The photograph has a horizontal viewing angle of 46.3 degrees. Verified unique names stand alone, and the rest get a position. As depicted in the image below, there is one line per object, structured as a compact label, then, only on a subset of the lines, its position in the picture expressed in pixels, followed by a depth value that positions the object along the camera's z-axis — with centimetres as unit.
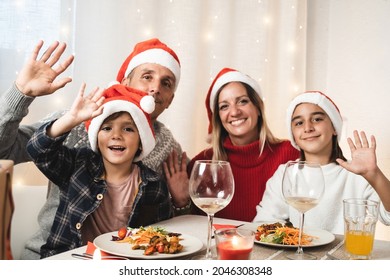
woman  123
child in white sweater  82
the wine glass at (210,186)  61
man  82
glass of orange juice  63
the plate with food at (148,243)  61
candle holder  55
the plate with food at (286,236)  67
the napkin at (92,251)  62
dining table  63
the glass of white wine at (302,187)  63
